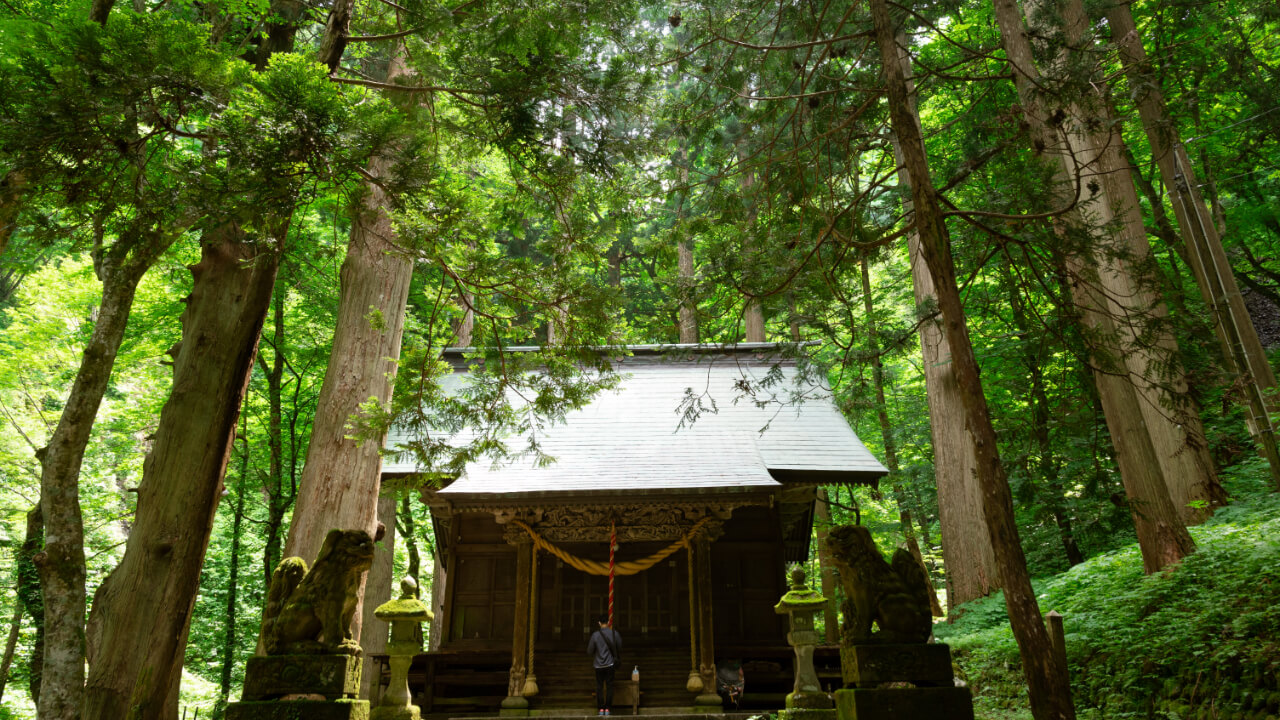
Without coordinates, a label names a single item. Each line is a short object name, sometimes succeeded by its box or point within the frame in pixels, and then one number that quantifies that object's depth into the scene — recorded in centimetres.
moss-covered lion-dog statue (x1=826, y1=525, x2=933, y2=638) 454
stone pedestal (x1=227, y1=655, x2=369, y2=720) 437
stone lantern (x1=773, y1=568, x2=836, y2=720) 614
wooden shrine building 854
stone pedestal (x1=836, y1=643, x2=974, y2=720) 424
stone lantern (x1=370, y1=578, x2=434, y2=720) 575
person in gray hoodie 823
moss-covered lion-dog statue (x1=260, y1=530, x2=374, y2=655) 459
